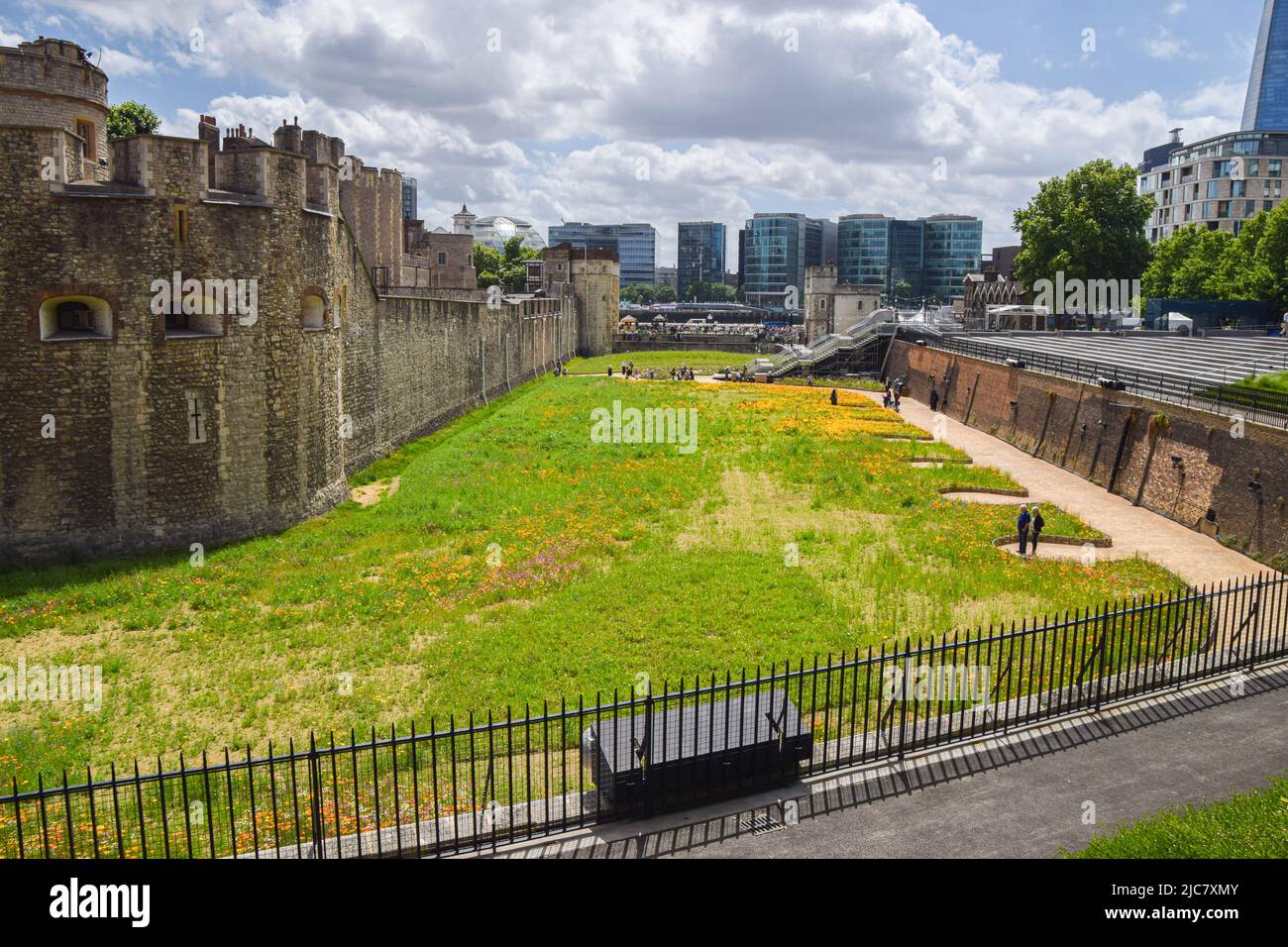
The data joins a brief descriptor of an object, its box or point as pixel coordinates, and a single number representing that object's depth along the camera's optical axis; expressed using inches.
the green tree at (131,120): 1834.4
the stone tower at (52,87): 967.6
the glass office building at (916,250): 7490.2
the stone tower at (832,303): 3243.1
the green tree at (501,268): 4116.6
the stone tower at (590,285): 3503.9
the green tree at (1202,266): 2376.8
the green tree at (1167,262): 2578.7
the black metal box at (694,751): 390.0
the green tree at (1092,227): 2464.3
